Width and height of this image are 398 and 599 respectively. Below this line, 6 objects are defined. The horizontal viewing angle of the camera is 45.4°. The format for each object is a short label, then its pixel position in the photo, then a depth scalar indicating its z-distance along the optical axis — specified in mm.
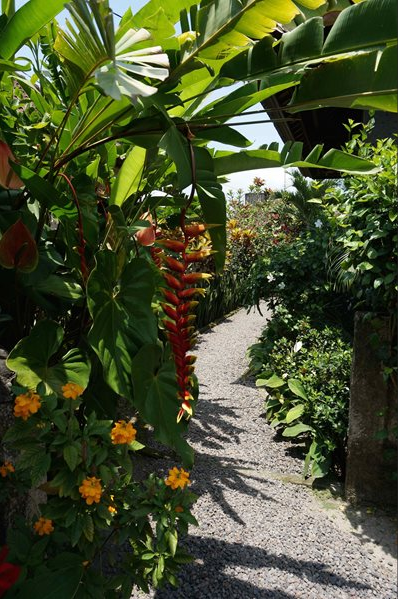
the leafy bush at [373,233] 2311
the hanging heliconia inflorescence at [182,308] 959
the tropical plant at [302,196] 7406
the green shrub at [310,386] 2795
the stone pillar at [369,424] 2402
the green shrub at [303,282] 3754
